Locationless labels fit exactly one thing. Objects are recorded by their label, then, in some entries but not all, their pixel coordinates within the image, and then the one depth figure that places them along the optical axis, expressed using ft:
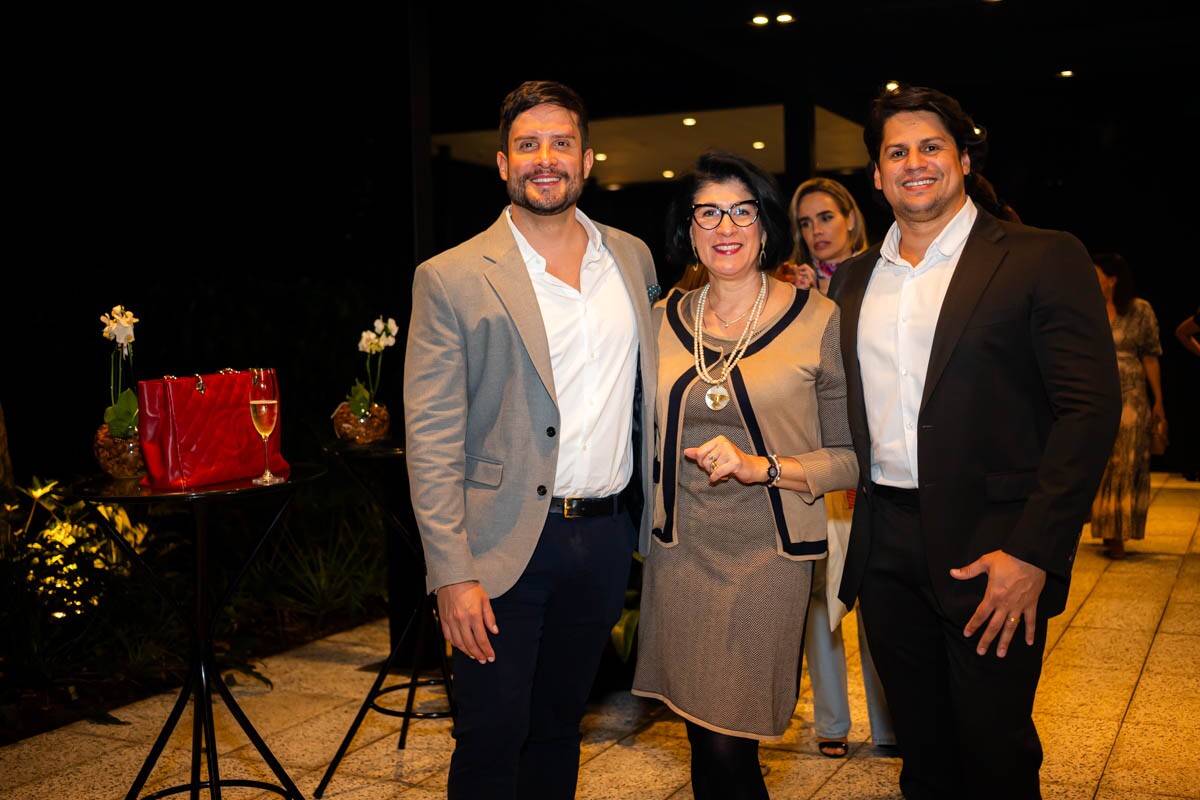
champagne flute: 9.93
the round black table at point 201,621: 9.42
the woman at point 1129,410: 22.79
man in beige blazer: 7.73
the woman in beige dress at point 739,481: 7.74
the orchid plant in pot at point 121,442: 10.21
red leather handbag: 9.49
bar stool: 11.76
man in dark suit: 7.12
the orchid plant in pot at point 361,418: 12.49
